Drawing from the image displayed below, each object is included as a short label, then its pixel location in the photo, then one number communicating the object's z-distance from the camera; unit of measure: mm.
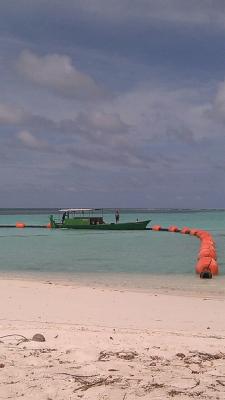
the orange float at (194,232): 48000
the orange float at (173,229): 56938
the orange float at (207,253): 21334
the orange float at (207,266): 17094
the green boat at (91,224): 55834
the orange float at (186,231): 51825
